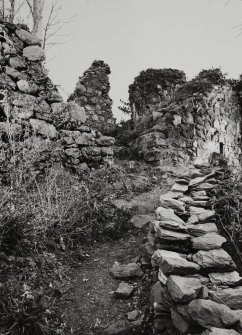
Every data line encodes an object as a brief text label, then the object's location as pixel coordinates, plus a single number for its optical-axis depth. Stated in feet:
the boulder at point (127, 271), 11.40
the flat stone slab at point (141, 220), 15.06
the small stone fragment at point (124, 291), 10.41
